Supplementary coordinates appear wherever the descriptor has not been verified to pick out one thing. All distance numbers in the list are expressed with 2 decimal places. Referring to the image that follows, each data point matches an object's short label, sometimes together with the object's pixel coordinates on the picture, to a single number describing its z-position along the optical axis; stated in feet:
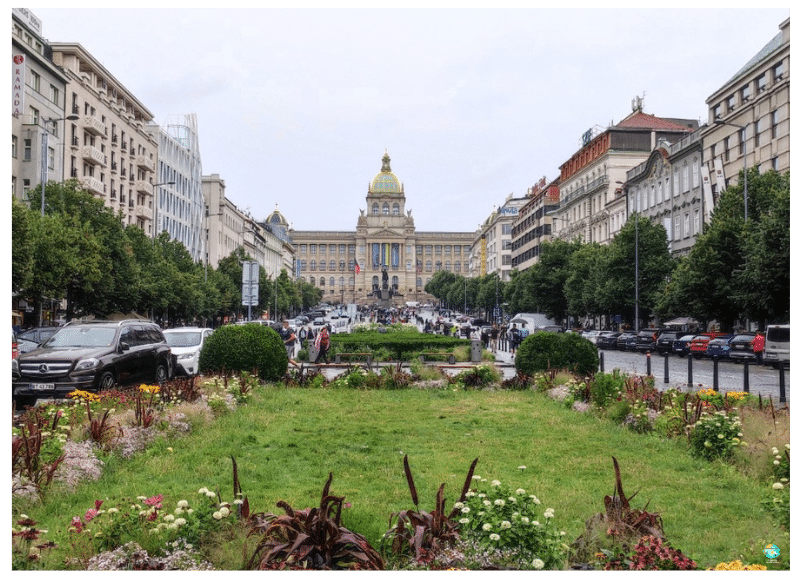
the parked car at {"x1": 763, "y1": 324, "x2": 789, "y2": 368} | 101.65
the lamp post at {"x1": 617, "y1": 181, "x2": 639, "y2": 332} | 185.06
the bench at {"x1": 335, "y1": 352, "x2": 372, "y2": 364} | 98.64
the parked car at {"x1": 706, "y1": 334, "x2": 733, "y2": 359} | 123.54
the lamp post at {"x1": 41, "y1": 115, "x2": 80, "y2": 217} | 139.01
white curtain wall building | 277.64
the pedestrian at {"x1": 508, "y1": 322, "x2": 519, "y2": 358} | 143.50
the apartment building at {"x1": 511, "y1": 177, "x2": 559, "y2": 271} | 348.38
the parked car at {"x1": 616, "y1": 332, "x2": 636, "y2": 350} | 166.77
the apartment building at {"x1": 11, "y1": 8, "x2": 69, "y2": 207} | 164.35
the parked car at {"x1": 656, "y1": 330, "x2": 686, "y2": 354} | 148.56
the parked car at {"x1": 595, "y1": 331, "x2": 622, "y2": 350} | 176.04
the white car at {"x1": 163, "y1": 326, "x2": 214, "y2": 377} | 79.00
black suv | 53.36
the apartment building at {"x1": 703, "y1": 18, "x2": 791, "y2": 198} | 151.64
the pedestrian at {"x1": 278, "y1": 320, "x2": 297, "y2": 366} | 110.75
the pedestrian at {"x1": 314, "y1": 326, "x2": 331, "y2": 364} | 97.71
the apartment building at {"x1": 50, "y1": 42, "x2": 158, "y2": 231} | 201.05
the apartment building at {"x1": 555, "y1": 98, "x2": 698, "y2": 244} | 264.72
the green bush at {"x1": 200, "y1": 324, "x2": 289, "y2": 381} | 66.33
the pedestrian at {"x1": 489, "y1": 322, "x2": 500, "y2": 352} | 152.78
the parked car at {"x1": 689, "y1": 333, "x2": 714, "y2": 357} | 132.92
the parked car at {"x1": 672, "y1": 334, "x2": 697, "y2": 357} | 141.59
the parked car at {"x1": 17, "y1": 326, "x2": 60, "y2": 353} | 86.22
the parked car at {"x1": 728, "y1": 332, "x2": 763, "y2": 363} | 114.83
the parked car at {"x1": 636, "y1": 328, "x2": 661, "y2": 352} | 154.20
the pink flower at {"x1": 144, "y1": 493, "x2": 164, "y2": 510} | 19.95
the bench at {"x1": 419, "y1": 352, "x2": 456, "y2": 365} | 99.71
